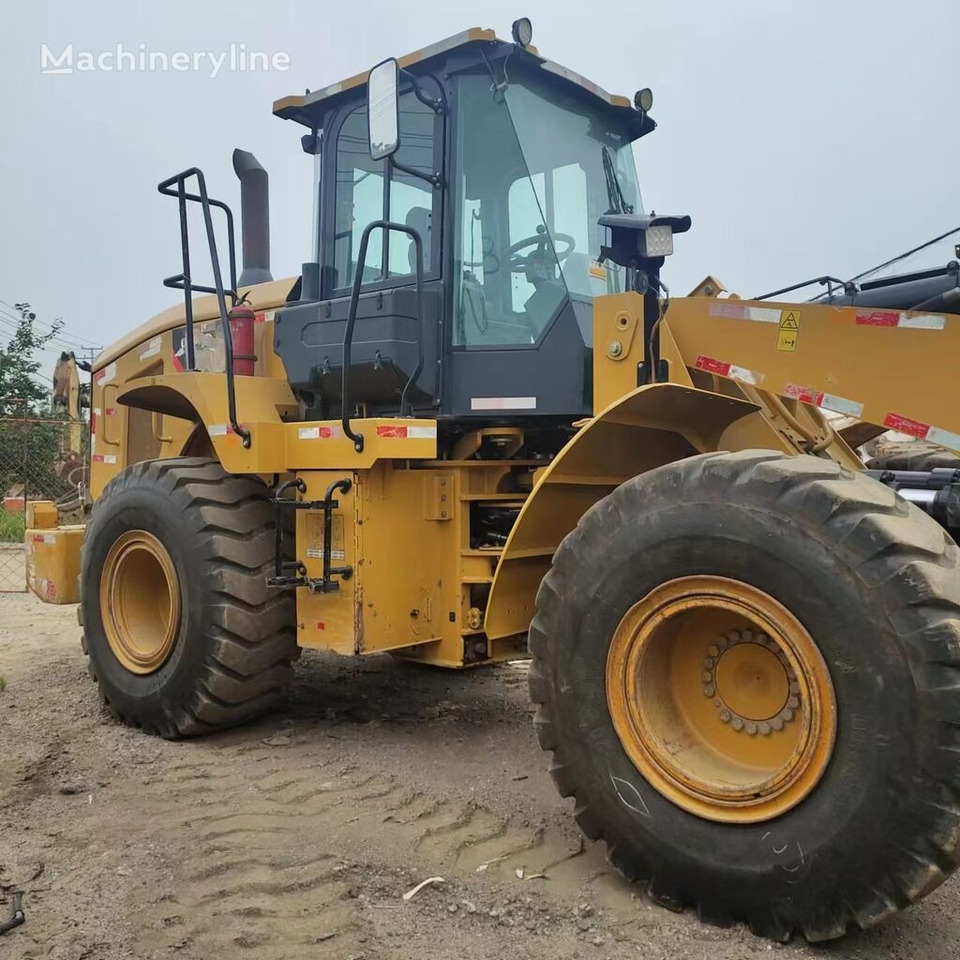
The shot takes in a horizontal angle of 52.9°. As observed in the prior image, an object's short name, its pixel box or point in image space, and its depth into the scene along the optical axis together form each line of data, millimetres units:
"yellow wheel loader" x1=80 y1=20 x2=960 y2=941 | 2561
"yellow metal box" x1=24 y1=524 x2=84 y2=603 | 6016
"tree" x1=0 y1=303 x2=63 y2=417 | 20797
